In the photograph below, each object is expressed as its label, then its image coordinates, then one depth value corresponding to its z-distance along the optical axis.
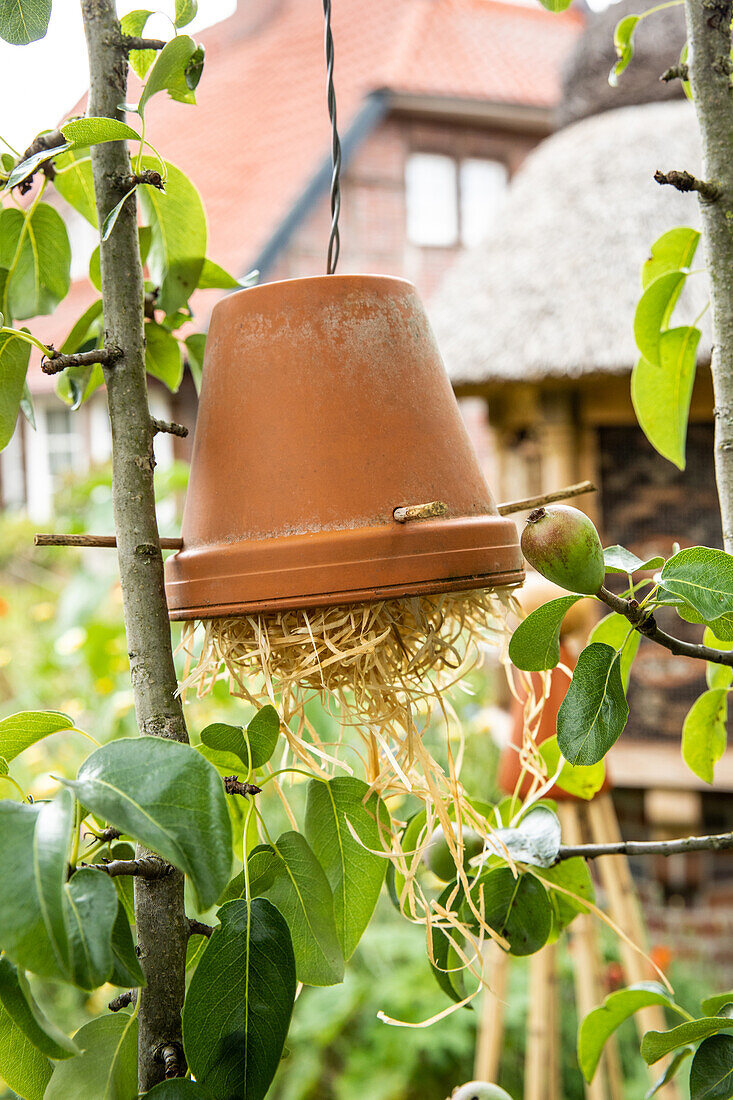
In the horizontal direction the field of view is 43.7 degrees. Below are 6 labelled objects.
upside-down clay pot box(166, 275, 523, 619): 0.50
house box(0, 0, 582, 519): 5.34
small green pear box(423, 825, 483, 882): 0.63
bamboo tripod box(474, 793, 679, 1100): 1.56
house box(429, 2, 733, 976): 2.54
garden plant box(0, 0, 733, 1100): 0.40
